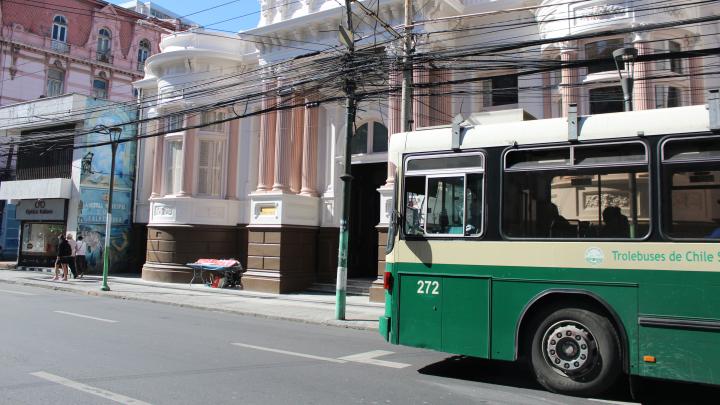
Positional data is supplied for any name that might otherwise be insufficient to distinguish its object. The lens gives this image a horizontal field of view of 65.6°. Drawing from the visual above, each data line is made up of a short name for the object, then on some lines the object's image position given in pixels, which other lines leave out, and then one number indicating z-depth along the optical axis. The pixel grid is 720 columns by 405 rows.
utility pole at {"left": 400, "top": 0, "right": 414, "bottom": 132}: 12.09
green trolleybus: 5.69
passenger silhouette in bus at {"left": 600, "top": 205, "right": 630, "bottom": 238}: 6.06
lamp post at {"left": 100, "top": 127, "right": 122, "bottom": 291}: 17.47
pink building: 34.34
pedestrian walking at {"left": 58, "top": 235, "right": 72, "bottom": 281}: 21.23
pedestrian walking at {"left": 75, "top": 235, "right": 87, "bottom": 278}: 22.62
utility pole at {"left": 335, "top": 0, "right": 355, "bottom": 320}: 12.53
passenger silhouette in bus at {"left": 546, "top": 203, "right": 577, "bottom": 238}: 6.35
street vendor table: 19.34
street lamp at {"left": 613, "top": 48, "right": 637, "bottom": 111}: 9.66
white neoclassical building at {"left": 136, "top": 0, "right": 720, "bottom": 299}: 14.16
